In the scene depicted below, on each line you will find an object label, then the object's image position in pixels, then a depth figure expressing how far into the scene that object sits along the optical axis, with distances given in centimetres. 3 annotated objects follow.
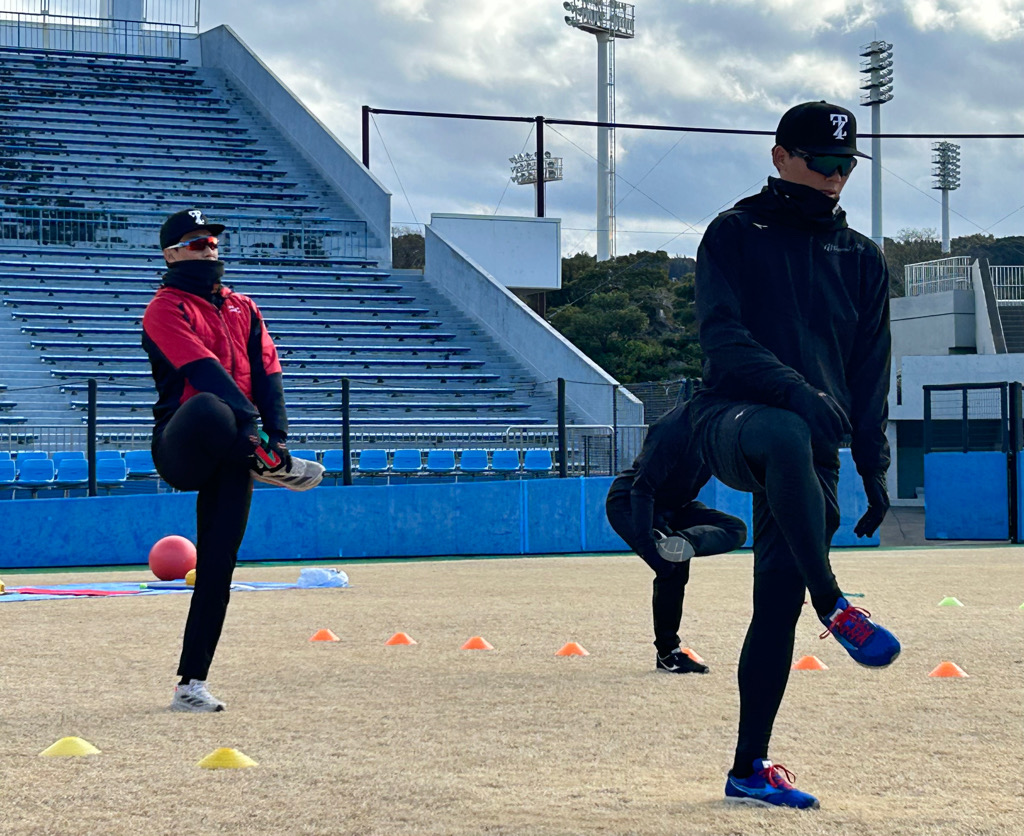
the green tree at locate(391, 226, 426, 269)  4269
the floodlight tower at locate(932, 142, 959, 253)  8675
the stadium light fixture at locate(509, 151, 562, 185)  7695
